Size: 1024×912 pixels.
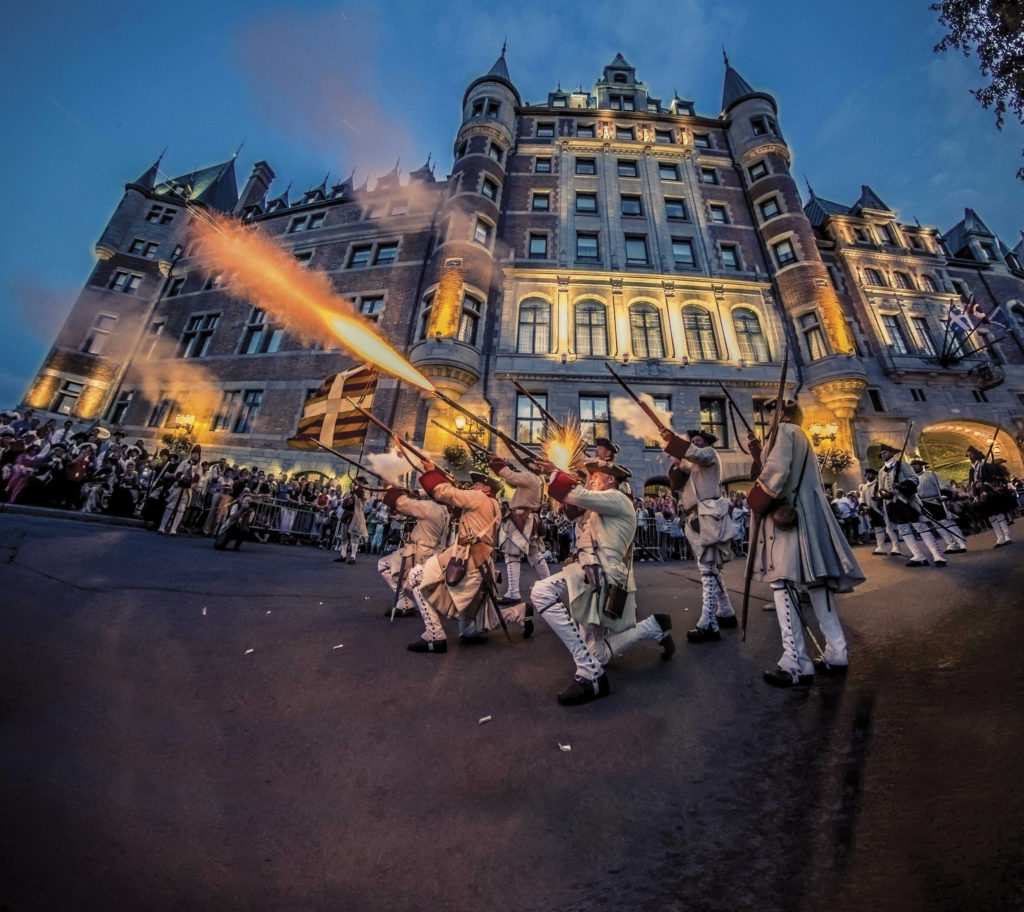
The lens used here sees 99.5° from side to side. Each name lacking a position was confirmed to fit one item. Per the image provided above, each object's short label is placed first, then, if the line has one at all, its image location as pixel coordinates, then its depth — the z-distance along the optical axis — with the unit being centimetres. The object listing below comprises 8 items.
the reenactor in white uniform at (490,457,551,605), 652
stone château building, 1903
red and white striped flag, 703
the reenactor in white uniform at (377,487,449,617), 573
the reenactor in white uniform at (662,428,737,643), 477
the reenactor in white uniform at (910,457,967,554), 848
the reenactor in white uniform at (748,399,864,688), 355
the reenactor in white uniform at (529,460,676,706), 354
